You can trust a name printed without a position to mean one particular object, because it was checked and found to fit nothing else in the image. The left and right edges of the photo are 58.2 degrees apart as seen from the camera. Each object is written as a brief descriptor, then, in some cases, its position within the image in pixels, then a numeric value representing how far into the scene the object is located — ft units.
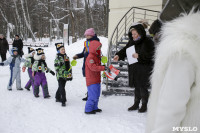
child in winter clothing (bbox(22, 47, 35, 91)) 19.13
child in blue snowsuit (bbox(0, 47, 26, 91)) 19.89
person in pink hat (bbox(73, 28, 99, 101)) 15.08
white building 30.07
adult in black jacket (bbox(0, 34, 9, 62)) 36.18
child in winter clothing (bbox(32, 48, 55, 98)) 17.63
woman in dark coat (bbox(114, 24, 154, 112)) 11.93
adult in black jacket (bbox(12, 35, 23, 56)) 34.91
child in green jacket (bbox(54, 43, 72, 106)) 15.35
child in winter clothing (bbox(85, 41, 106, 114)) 12.51
